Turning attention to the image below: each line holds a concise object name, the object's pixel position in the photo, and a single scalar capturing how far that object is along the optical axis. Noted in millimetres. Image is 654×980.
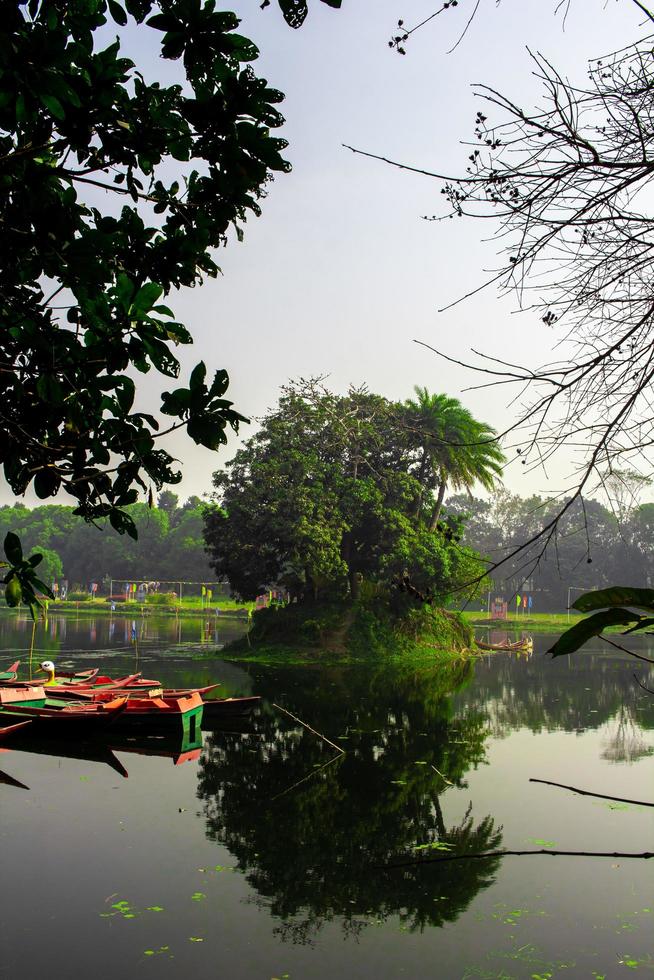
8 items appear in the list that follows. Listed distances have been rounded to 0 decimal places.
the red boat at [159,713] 13758
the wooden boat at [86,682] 15855
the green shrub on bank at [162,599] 61250
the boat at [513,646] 33594
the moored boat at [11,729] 12867
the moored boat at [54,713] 13477
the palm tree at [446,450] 30000
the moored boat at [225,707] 15430
